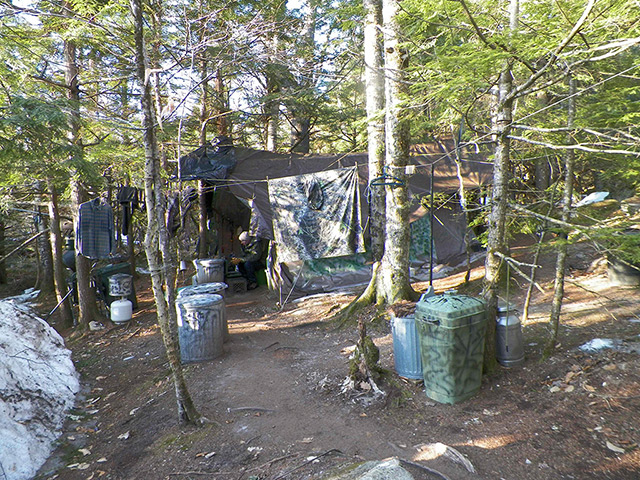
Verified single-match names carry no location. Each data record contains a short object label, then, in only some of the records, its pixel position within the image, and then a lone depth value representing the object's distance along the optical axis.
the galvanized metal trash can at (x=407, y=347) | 4.62
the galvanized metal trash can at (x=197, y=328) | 6.04
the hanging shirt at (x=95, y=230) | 8.15
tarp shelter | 9.27
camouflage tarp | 8.55
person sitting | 11.21
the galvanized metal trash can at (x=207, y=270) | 10.09
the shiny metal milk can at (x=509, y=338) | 4.57
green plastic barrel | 4.05
